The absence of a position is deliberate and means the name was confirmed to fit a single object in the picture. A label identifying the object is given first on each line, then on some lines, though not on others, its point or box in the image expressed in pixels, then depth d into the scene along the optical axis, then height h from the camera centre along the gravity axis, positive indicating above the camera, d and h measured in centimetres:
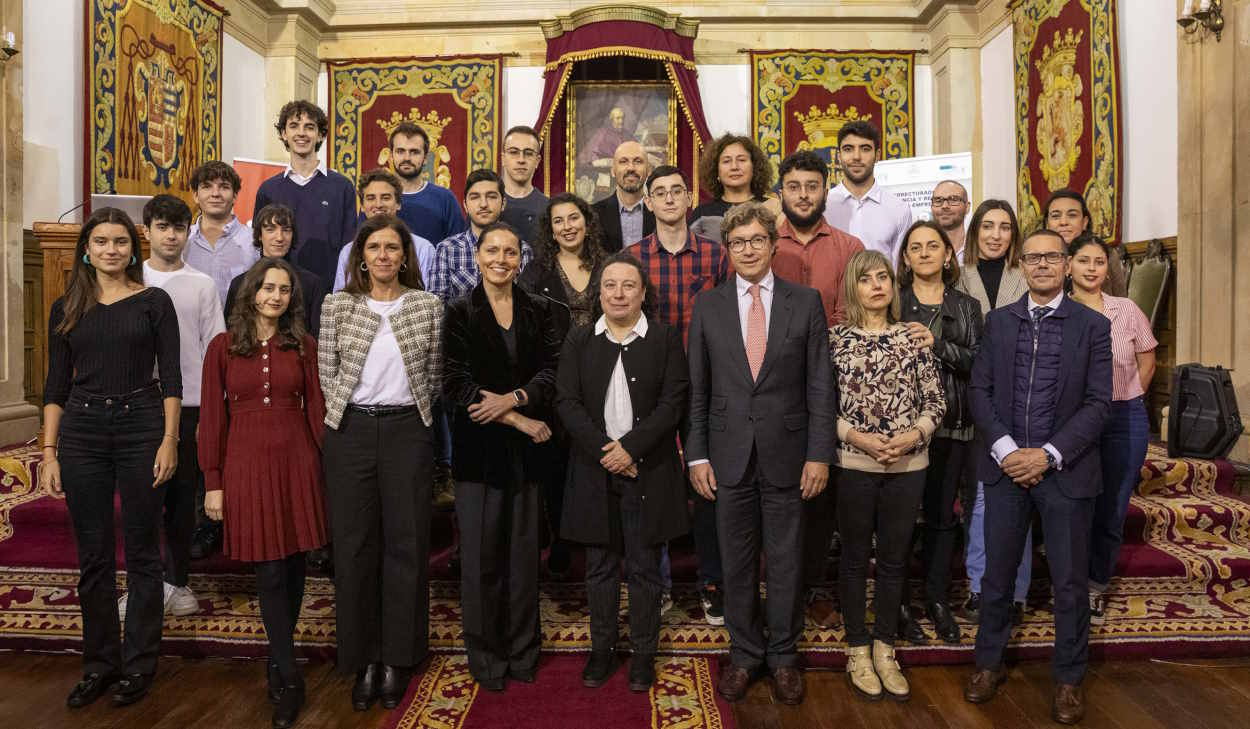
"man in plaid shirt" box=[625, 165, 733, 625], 298 +35
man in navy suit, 246 -25
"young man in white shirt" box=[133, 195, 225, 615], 288 +15
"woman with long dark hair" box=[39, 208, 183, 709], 251 -21
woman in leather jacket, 275 +0
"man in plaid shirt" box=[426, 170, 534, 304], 325 +45
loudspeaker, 364 -26
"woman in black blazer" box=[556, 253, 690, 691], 256 -28
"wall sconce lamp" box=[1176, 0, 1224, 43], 428 +181
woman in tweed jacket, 251 -29
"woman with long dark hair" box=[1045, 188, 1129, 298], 323 +55
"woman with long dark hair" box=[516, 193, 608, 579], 292 +34
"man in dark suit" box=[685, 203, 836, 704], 252 -22
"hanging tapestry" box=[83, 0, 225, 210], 564 +204
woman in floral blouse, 255 -25
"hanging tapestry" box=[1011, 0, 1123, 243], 546 +185
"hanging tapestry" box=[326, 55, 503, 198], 829 +255
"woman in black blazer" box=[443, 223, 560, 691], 259 -28
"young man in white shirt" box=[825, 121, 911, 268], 350 +68
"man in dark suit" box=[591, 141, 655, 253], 346 +66
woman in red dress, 242 -28
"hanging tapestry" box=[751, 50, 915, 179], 816 +267
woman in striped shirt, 289 -13
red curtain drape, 737 +269
